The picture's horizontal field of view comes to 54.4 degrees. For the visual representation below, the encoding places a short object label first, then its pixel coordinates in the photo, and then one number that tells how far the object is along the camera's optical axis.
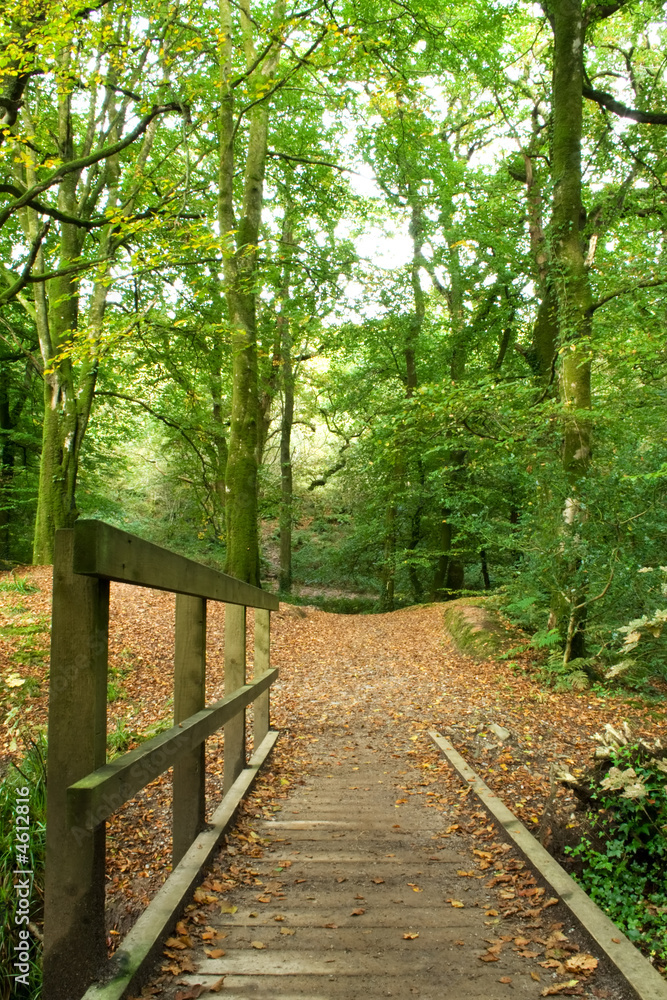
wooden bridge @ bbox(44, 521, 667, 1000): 1.83
